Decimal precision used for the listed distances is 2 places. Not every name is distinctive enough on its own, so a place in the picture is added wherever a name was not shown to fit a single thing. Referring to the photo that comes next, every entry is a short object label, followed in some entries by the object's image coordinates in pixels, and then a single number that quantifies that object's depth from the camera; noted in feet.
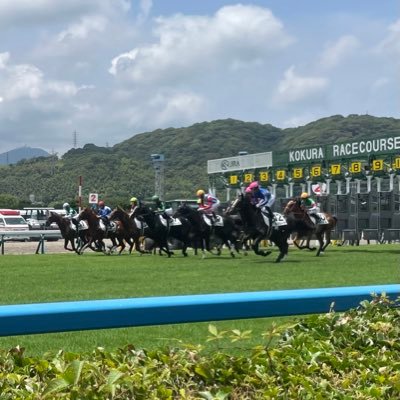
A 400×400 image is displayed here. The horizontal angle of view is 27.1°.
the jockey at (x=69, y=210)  109.49
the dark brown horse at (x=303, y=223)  77.41
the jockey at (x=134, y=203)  87.46
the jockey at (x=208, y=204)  80.48
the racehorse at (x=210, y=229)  79.61
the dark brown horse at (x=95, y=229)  93.50
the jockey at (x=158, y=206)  85.55
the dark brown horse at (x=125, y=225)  91.97
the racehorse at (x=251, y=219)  70.28
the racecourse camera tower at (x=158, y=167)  212.43
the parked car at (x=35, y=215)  183.03
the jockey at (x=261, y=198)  71.20
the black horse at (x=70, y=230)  94.58
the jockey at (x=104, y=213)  94.46
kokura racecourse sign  125.70
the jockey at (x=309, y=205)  82.52
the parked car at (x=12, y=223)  157.99
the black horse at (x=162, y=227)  80.89
